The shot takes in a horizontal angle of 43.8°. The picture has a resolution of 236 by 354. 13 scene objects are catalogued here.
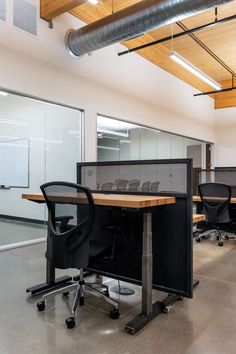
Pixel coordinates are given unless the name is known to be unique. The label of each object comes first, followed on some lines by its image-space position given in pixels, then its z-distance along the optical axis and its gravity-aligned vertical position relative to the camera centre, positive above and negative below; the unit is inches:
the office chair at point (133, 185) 108.3 -2.9
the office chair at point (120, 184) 112.8 -2.7
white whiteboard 195.9 +9.7
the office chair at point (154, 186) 103.6 -3.1
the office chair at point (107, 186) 117.7 -3.6
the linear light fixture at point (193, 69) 209.5 +86.6
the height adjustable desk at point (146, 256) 82.0 -24.1
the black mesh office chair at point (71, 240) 85.4 -18.6
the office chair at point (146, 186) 105.6 -3.2
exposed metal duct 150.2 +87.3
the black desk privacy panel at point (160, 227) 95.1 -17.3
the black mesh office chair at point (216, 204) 191.3 -17.1
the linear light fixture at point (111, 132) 241.2 +39.4
